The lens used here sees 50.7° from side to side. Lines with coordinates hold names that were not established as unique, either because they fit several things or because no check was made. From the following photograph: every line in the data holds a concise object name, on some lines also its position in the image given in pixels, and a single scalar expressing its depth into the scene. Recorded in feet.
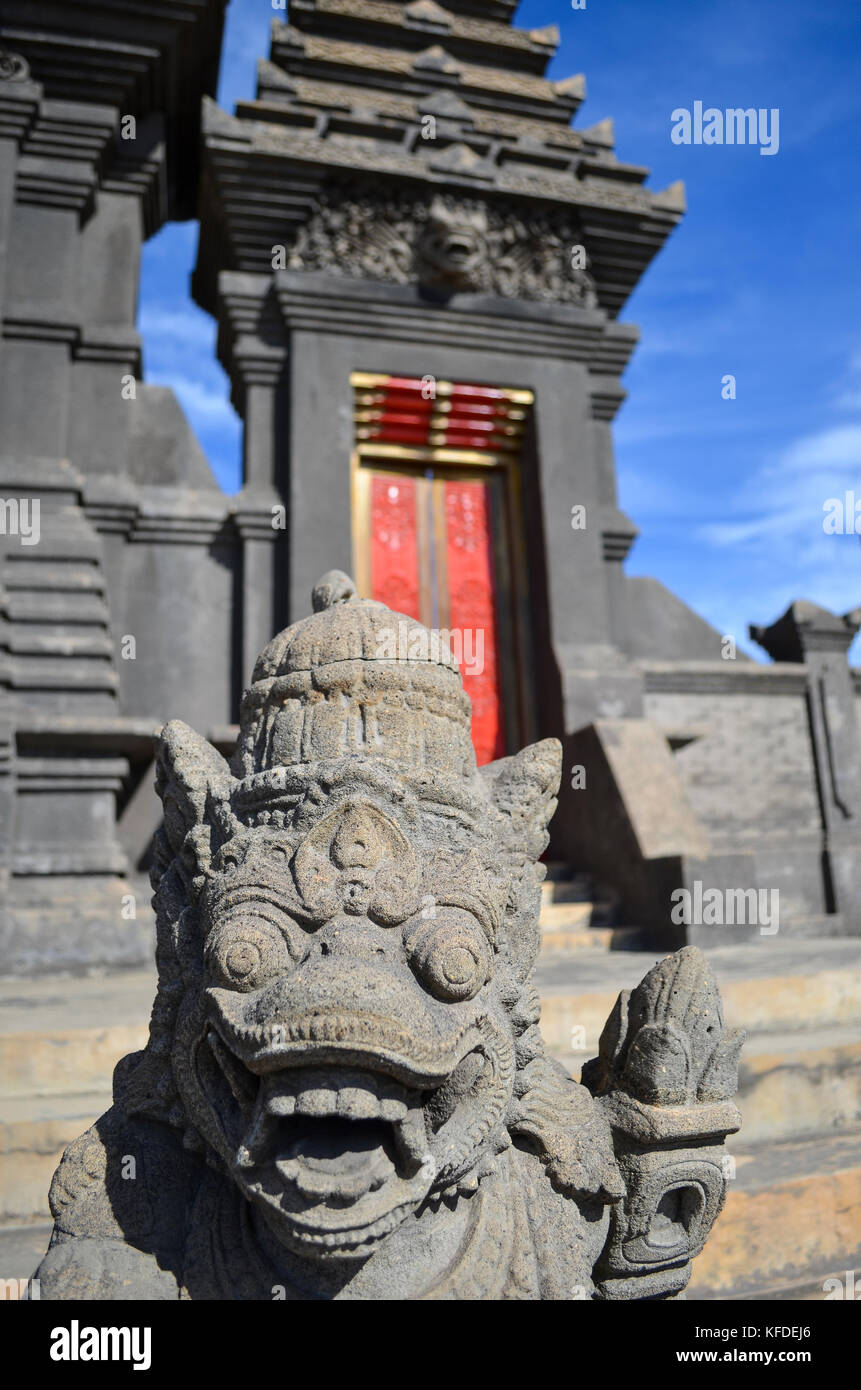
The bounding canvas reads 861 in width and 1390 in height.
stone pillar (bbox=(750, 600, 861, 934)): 24.75
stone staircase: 7.95
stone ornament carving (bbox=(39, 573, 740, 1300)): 4.86
